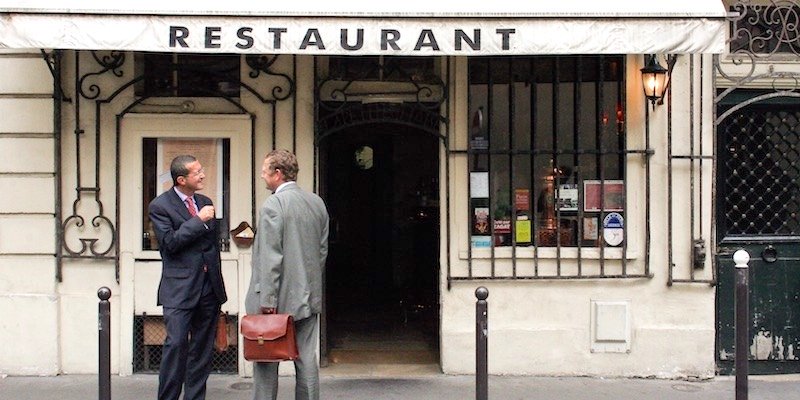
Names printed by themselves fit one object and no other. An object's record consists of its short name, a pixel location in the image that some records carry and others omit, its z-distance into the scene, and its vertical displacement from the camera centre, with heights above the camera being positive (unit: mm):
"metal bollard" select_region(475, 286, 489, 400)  5645 -949
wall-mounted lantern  7520 +1067
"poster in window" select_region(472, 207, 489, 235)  7816 -201
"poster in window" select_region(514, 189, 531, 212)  7852 +2
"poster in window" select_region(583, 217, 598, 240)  7836 -269
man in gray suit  5570 -428
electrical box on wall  7680 -1146
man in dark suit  6094 -532
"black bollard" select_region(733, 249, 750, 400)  5762 -839
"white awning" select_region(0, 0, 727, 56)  6410 +1311
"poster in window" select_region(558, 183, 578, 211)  7836 +19
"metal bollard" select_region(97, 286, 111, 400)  5566 -909
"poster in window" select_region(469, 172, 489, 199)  7773 +141
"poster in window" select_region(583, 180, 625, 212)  7800 +37
